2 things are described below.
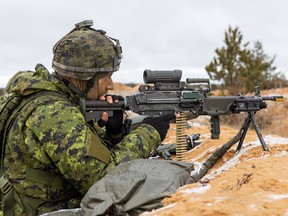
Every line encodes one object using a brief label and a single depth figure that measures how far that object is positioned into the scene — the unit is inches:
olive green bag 117.0
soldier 137.9
